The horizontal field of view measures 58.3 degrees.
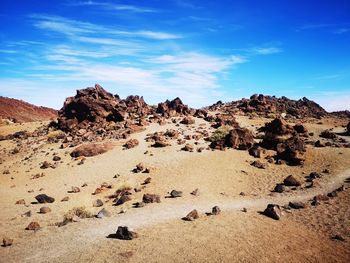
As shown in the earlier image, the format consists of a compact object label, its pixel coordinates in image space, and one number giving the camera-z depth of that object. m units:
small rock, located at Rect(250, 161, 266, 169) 27.36
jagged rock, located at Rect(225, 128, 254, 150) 32.22
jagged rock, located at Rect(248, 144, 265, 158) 29.86
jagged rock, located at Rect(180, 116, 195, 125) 44.03
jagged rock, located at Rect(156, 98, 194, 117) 49.91
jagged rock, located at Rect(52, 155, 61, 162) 32.47
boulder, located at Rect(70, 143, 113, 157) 32.69
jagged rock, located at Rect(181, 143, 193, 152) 31.97
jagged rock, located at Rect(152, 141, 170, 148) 33.29
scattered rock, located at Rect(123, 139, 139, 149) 33.77
